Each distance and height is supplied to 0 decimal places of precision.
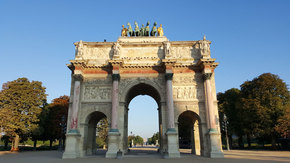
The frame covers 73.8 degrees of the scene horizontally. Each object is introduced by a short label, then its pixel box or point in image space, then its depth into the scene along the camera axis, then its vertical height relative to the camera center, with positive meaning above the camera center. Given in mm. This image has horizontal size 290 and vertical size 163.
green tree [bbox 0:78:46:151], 26391 +2625
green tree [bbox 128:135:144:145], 105638 -8012
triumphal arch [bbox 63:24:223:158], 18844 +3965
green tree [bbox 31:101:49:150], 29161 +127
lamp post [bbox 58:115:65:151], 31836 -1074
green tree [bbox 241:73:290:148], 28328 +3203
